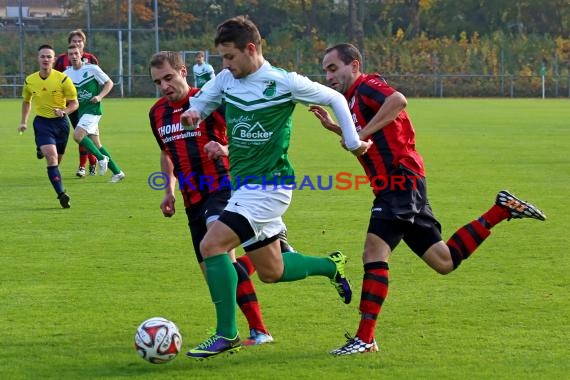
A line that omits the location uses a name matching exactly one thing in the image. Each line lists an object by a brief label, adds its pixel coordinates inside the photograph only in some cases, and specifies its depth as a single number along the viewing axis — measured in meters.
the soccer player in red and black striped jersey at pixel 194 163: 12.32
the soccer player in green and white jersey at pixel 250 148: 11.30
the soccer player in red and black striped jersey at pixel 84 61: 31.22
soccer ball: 11.06
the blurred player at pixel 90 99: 30.77
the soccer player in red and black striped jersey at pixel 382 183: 11.92
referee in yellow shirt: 26.41
